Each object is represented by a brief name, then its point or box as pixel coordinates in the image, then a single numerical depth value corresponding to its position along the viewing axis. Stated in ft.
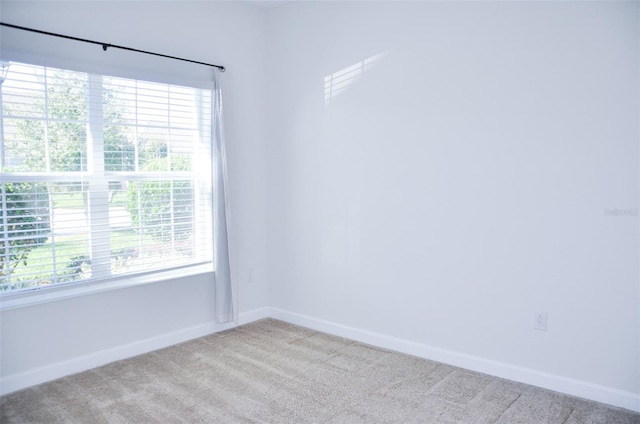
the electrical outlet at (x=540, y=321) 9.84
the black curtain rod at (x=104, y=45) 9.42
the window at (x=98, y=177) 9.72
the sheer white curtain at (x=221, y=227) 12.75
